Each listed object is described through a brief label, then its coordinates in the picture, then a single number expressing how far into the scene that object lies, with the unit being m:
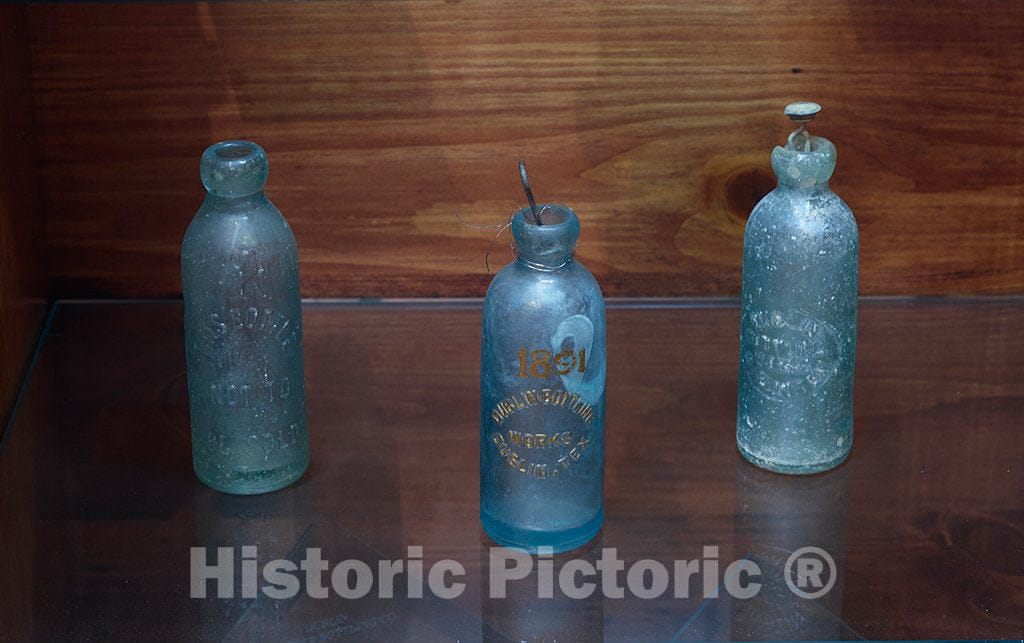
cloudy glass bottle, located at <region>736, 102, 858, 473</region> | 1.15
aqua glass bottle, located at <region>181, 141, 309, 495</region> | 1.13
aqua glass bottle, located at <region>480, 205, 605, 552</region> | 1.07
